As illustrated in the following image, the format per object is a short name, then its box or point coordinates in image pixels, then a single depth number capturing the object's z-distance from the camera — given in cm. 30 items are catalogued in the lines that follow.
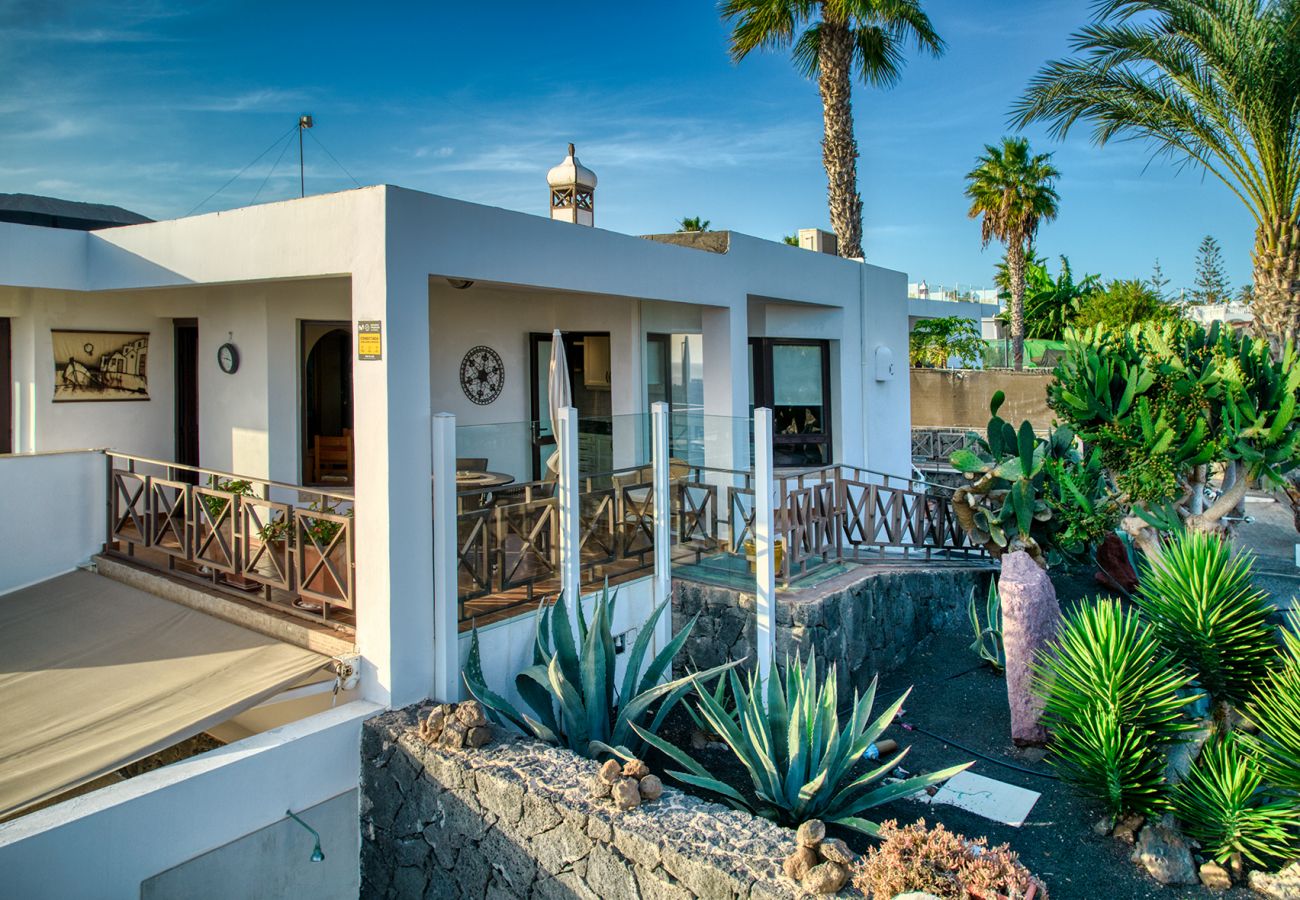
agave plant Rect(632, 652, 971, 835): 591
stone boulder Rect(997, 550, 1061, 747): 825
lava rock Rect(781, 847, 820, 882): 457
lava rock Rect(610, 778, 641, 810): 526
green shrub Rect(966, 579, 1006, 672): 1023
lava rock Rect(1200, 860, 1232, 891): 607
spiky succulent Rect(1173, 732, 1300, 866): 600
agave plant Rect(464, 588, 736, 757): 653
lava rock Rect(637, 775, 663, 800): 539
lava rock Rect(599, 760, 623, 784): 544
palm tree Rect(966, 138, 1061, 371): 3259
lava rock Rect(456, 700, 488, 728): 602
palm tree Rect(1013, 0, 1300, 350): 1104
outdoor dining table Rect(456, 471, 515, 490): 712
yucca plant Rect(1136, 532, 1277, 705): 692
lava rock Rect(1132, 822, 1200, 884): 614
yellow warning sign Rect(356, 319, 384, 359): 618
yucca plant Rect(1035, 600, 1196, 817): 645
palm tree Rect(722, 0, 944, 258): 1658
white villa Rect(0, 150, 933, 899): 562
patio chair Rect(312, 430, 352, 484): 1059
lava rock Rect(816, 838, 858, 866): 453
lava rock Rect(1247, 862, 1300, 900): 586
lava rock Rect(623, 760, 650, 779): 550
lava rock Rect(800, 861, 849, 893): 441
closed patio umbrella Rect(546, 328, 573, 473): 831
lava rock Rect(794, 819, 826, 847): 466
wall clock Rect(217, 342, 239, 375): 959
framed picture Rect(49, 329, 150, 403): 950
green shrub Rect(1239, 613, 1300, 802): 598
